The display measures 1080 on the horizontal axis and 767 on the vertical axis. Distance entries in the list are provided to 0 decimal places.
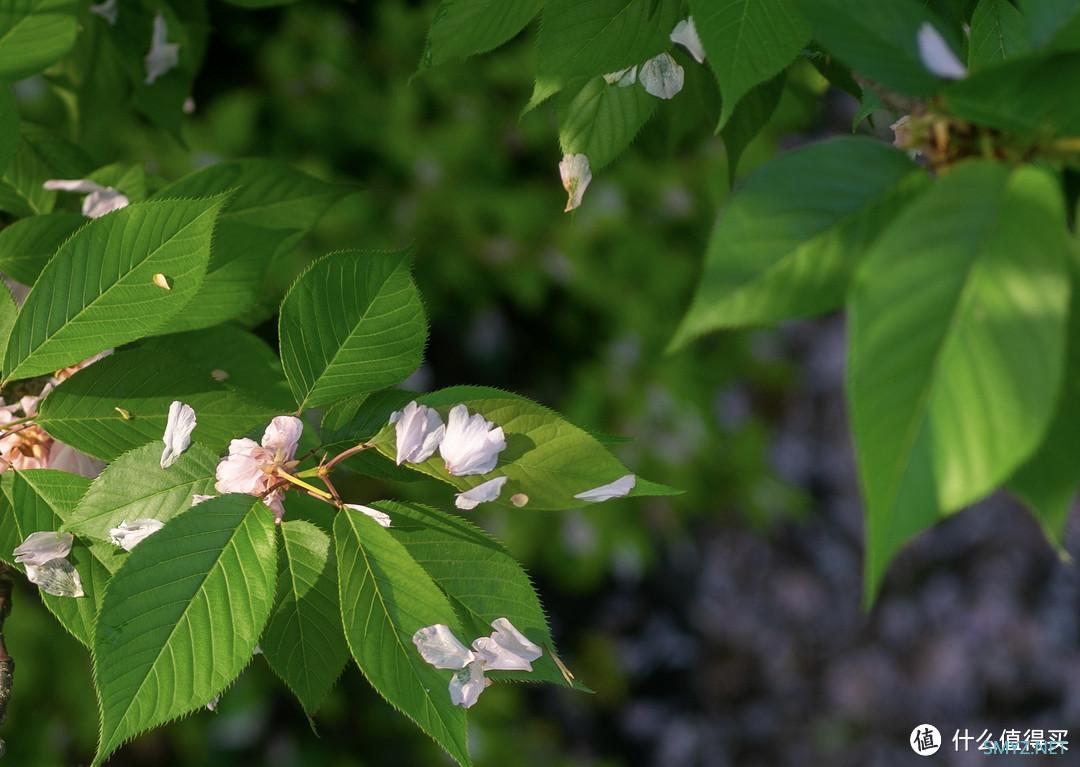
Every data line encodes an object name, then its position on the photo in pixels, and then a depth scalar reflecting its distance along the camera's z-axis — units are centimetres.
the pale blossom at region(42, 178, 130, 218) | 161
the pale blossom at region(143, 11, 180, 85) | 175
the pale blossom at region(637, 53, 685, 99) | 158
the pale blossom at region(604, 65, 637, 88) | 157
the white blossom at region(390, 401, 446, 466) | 146
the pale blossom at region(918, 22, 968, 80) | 139
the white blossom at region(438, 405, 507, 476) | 146
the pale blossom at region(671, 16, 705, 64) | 154
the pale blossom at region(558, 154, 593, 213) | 157
